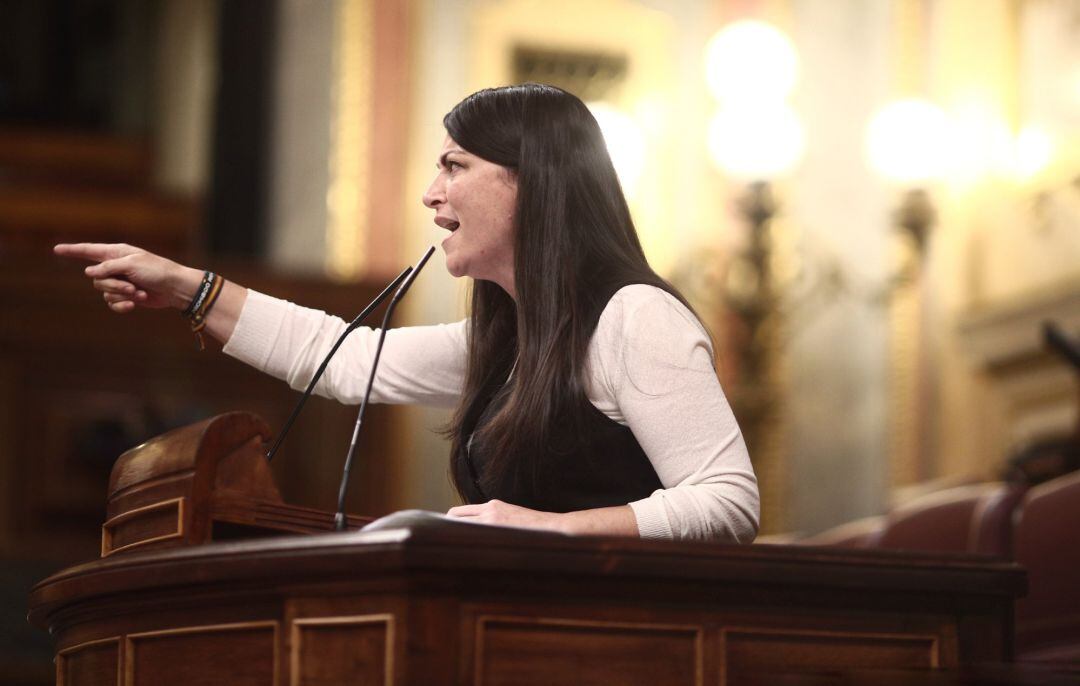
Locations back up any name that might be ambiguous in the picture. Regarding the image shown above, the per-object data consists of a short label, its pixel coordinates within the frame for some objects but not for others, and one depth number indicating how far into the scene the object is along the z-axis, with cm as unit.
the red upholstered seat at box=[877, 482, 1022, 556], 615
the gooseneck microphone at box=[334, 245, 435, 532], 480
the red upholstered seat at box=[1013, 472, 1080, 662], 592
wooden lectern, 461
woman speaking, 498
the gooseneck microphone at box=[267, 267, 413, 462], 507
